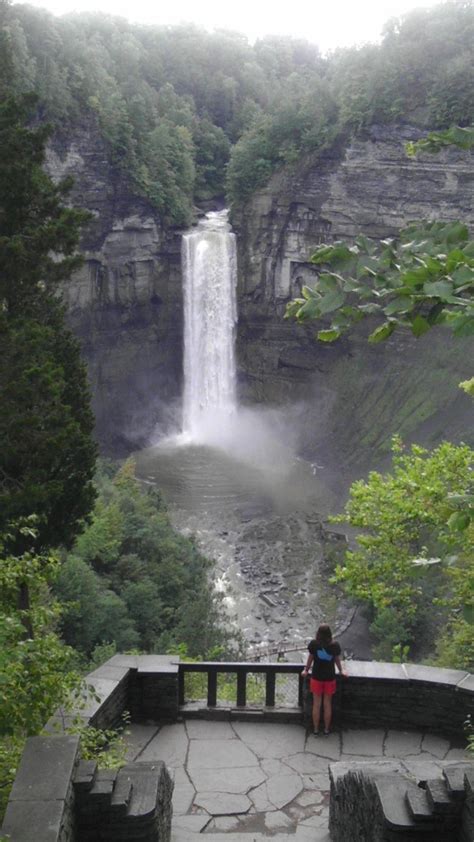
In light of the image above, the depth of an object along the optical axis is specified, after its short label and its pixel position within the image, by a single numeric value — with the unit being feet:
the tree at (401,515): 43.06
